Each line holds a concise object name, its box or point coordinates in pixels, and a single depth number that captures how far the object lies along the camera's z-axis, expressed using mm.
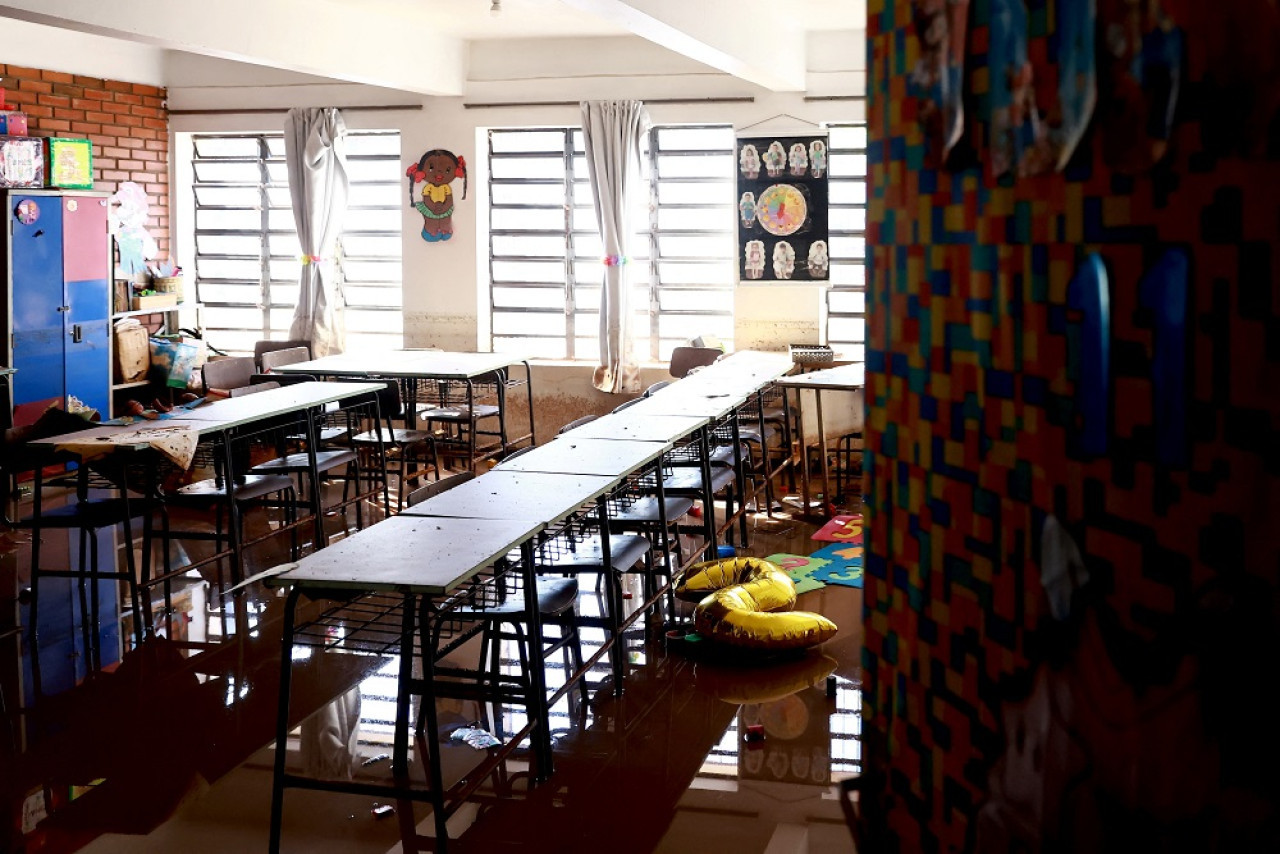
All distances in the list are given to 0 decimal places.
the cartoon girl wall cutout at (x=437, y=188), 9750
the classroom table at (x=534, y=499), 4203
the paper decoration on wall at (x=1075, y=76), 538
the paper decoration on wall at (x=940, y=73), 623
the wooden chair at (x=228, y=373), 8125
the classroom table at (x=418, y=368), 8039
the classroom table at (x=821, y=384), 7508
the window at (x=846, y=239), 9188
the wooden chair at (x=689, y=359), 9023
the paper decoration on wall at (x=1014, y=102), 571
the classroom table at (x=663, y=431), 5672
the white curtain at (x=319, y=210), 9883
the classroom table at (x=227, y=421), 5493
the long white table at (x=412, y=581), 3334
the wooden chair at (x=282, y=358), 8352
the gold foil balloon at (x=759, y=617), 5031
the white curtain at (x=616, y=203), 9273
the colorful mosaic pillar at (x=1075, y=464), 492
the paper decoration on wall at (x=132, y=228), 9742
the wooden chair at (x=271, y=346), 9836
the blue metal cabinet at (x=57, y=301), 8211
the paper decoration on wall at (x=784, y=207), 9094
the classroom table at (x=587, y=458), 4945
